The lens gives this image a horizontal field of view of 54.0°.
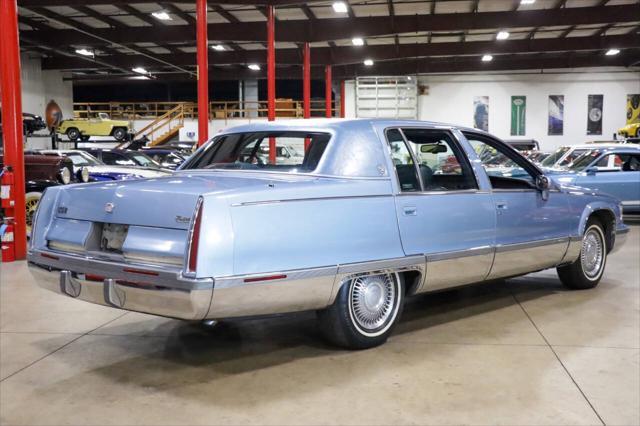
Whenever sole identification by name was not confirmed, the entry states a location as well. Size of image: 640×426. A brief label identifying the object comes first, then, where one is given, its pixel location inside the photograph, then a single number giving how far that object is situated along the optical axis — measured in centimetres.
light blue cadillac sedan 344
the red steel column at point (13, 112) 836
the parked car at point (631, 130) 2583
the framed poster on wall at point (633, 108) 3050
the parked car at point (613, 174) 1149
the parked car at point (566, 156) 1255
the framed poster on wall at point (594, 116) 3069
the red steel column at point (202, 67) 1276
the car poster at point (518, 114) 3092
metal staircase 3369
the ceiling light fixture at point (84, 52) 2655
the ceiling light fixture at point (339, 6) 1733
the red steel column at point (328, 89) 2694
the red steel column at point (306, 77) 2137
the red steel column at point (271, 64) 1624
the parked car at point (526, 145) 2581
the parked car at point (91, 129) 2881
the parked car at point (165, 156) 1886
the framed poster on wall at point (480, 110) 3127
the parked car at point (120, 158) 1559
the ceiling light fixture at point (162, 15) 1923
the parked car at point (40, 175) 1006
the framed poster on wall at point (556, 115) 3070
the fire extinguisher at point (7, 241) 844
